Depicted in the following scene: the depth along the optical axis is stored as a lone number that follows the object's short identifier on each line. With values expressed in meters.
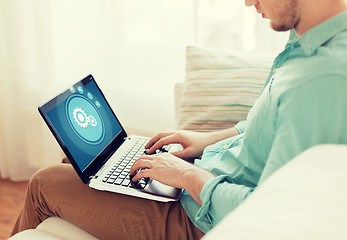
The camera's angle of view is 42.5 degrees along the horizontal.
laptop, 1.12
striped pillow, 1.45
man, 0.80
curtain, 2.17
